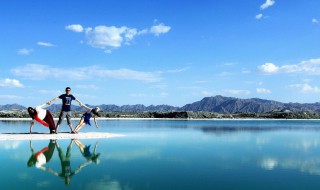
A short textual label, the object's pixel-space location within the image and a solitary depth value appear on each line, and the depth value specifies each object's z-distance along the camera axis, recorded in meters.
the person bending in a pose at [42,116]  15.97
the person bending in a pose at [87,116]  16.94
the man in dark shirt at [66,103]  16.54
